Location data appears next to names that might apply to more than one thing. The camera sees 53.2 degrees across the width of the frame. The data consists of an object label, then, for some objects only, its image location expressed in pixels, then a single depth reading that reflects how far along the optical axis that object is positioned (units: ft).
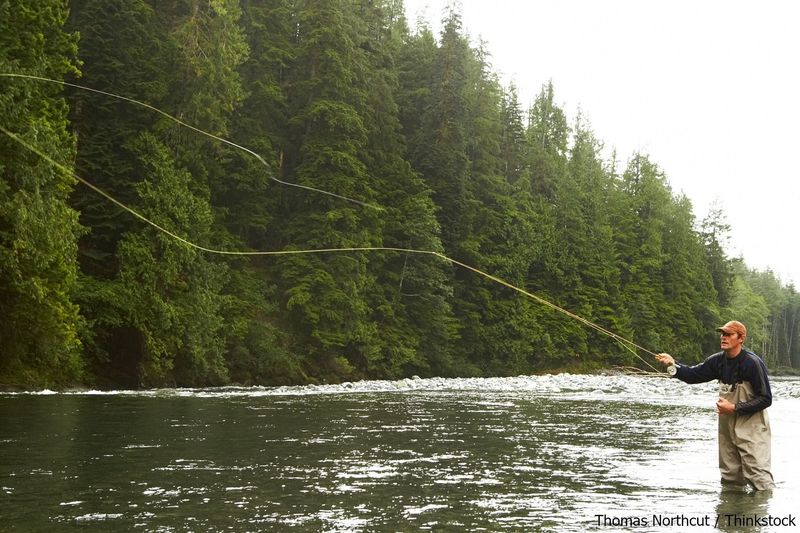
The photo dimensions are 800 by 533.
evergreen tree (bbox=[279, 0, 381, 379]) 116.06
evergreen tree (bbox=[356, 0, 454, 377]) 133.39
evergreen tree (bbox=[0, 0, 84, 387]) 63.72
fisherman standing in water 25.13
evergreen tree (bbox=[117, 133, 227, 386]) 83.61
